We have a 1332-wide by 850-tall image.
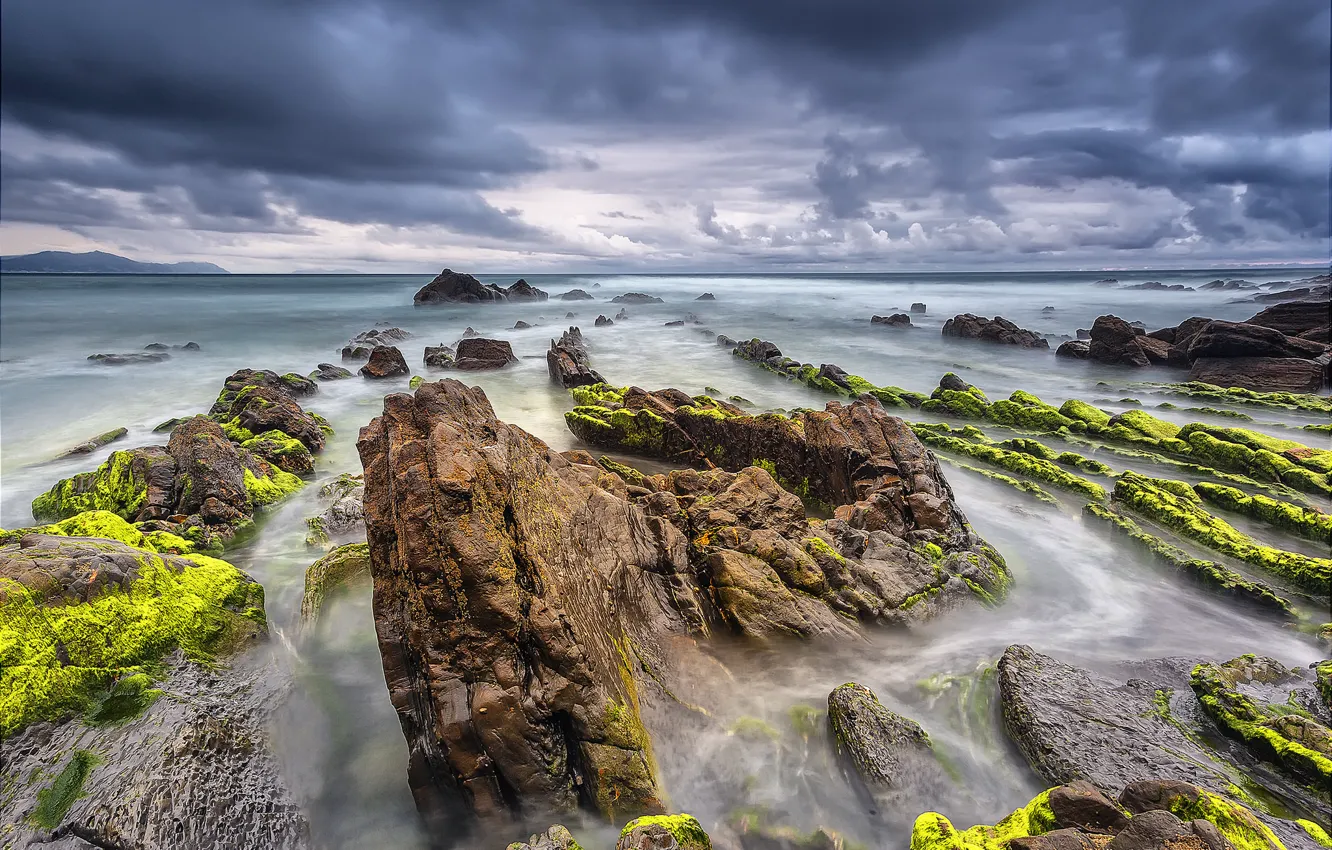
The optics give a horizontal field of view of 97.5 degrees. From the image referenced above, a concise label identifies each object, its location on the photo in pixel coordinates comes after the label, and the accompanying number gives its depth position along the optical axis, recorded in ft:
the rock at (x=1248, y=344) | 77.05
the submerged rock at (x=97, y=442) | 46.78
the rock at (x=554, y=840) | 12.85
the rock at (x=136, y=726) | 13.50
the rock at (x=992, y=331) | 120.09
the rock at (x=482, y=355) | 88.17
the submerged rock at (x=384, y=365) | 79.97
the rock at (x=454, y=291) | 228.22
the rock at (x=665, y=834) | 12.73
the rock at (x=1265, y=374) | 70.33
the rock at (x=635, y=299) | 272.72
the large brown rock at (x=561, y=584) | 15.38
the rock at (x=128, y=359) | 93.27
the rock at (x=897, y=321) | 162.81
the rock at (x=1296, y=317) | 96.63
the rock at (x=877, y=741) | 17.43
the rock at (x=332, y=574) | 25.20
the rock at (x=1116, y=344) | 92.89
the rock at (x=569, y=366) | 72.28
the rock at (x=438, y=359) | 90.27
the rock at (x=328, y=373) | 79.20
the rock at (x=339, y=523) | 31.76
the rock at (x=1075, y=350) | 102.99
